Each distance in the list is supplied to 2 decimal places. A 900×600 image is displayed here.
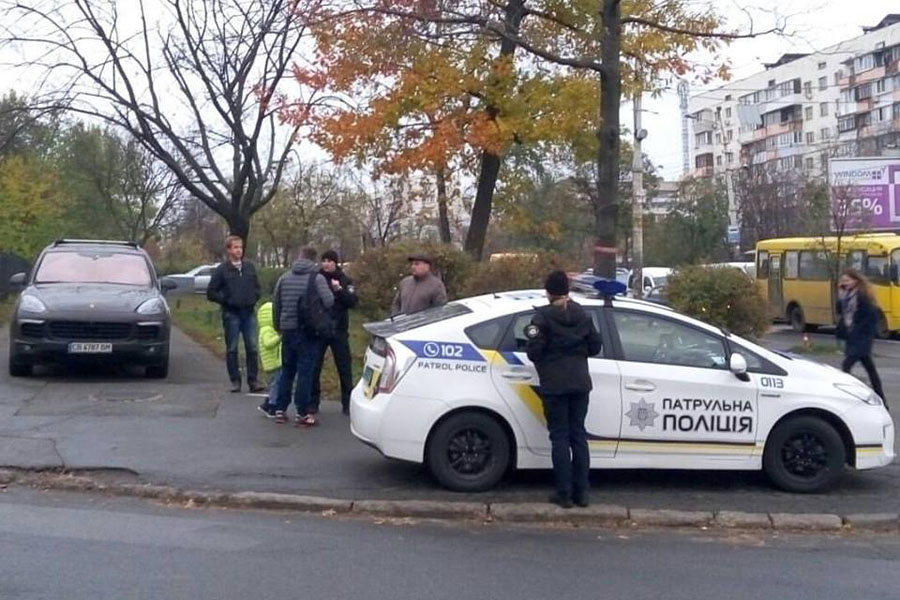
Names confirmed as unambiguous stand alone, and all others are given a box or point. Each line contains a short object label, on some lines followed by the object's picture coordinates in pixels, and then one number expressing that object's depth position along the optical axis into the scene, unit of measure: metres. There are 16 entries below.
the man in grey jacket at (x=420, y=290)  13.81
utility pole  30.53
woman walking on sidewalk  15.72
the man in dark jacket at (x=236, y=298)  15.17
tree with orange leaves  19.30
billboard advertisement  43.97
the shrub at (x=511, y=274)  20.00
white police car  10.38
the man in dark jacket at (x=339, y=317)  13.47
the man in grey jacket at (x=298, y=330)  13.12
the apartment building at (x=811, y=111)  77.06
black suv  16.17
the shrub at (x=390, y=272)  20.73
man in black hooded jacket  9.88
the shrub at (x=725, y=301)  20.91
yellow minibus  33.16
